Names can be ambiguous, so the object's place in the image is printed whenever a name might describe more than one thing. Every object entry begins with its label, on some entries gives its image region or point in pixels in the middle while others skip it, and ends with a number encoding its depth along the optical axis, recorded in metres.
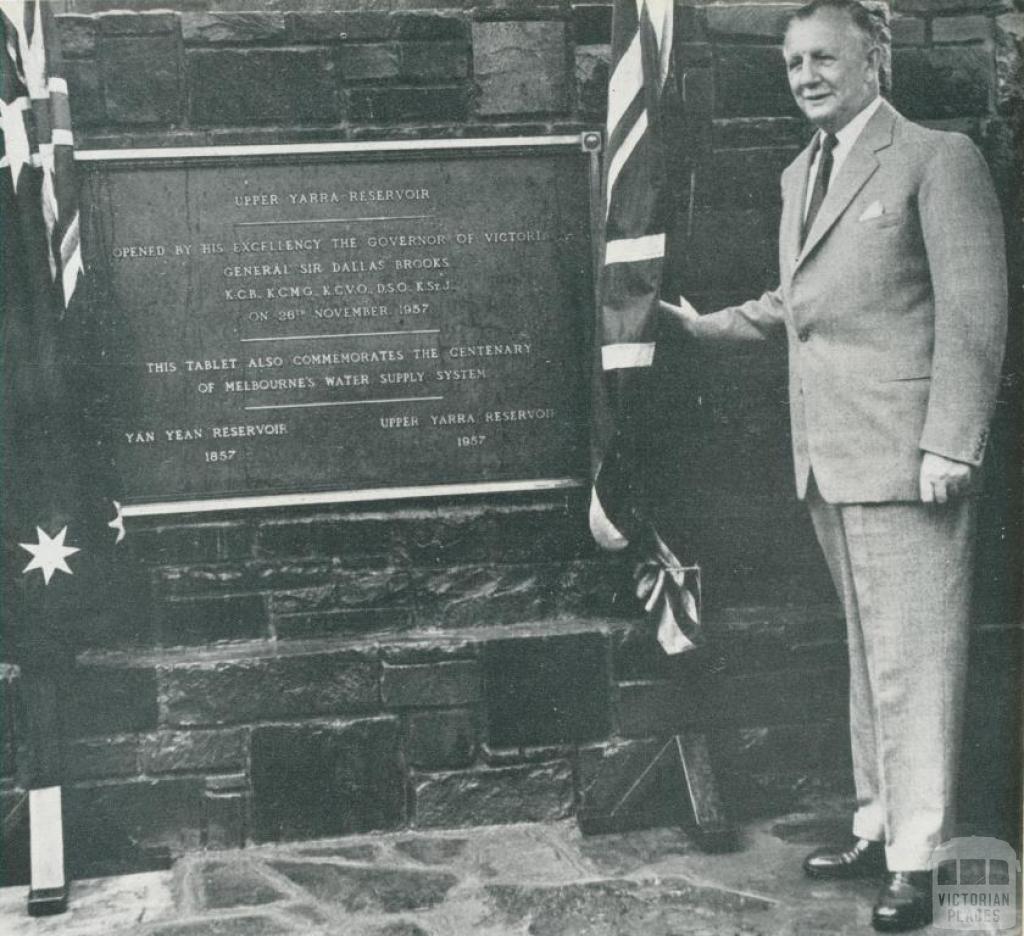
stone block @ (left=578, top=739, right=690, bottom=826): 3.89
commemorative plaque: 3.81
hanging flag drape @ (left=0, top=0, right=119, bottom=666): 3.49
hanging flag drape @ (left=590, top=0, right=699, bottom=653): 3.52
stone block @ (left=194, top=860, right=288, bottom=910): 3.44
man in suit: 3.07
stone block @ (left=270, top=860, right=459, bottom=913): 3.39
